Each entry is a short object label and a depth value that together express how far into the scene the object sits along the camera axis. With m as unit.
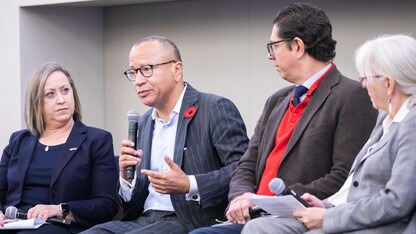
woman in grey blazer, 6.32
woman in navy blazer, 9.12
